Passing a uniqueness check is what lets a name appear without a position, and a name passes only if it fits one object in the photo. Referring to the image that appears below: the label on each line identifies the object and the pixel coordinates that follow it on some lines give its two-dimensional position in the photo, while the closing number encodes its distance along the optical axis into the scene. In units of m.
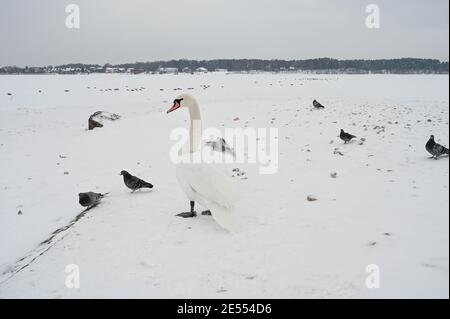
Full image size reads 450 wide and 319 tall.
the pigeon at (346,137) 10.77
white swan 5.55
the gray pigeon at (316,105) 19.90
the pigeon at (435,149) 6.54
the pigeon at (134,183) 7.91
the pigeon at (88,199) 7.23
